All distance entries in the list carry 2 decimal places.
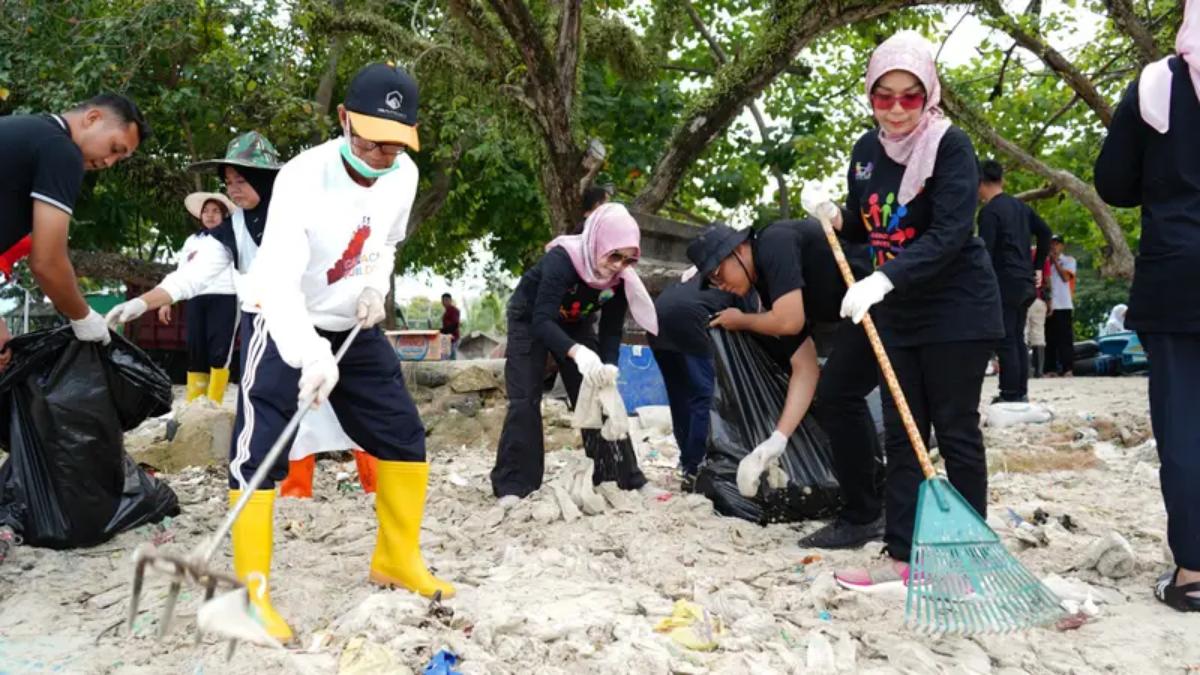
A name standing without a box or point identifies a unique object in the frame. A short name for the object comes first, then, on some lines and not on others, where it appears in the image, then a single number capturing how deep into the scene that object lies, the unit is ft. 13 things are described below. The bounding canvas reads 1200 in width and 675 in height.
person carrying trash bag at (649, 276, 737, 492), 16.38
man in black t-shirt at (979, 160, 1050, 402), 21.45
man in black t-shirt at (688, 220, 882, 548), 11.91
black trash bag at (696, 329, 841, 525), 13.44
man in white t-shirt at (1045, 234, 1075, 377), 33.06
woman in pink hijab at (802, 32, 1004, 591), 9.86
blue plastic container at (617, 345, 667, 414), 24.23
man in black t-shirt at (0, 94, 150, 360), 10.05
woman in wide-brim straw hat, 18.92
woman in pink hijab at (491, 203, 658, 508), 14.12
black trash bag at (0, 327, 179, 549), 12.03
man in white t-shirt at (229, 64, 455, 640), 8.91
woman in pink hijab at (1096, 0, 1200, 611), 9.21
